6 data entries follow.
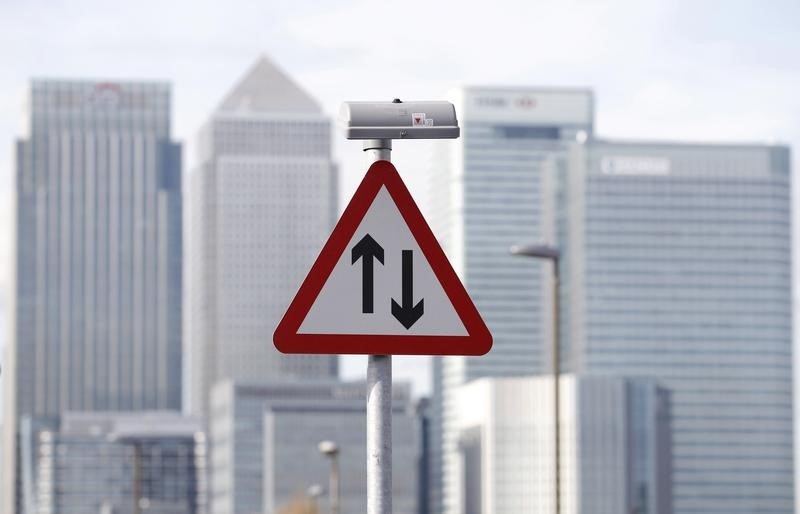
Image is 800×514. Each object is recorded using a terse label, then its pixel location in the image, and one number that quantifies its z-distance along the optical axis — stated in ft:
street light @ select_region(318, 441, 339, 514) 226.54
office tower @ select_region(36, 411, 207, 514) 237.04
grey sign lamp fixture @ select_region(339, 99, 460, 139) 31.48
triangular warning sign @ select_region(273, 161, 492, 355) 31.50
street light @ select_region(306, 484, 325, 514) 291.07
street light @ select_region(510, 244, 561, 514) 124.93
